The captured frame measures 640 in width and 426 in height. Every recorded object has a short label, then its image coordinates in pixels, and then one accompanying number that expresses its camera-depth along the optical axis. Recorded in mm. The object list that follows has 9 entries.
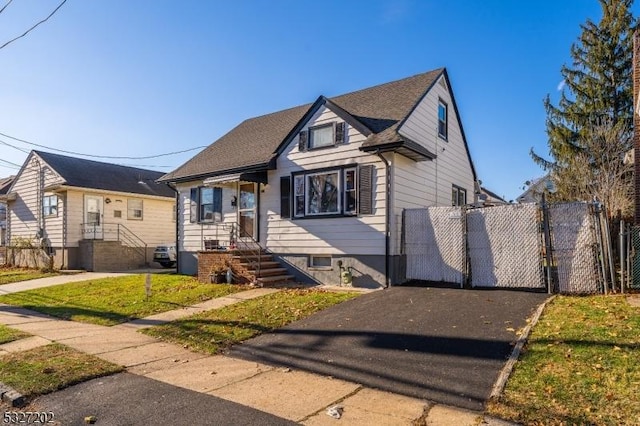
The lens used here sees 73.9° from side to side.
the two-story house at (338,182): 12312
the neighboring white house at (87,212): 22078
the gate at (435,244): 11305
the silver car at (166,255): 23625
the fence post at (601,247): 9352
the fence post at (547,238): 9961
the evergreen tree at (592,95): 22406
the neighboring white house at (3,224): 28680
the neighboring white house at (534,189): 26859
